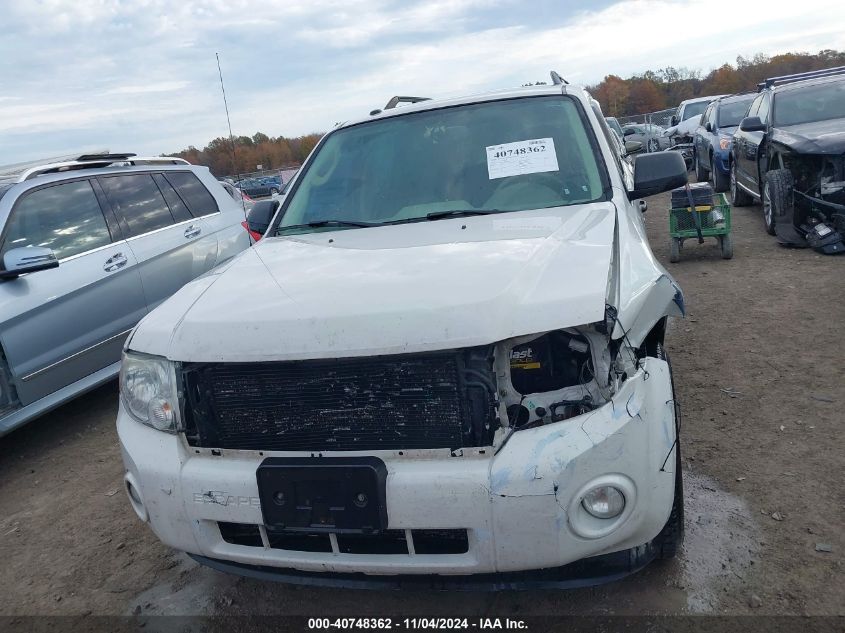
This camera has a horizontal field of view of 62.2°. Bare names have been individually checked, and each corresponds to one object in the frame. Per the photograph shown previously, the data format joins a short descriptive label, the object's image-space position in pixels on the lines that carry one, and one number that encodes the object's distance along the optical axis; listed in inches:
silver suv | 167.9
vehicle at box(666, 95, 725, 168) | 620.4
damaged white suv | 78.2
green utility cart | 281.4
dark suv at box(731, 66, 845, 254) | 264.1
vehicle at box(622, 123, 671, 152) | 783.1
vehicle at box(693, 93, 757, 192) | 445.7
